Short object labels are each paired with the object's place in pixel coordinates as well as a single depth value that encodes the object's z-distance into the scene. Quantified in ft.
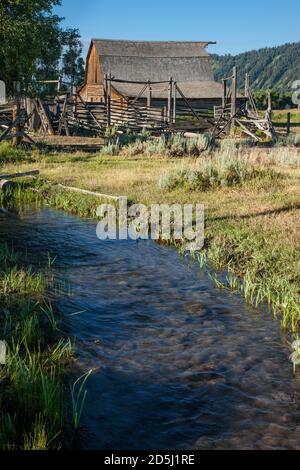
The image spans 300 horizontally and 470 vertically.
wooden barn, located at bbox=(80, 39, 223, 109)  139.13
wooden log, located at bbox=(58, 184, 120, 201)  39.82
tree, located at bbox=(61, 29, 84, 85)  212.64
